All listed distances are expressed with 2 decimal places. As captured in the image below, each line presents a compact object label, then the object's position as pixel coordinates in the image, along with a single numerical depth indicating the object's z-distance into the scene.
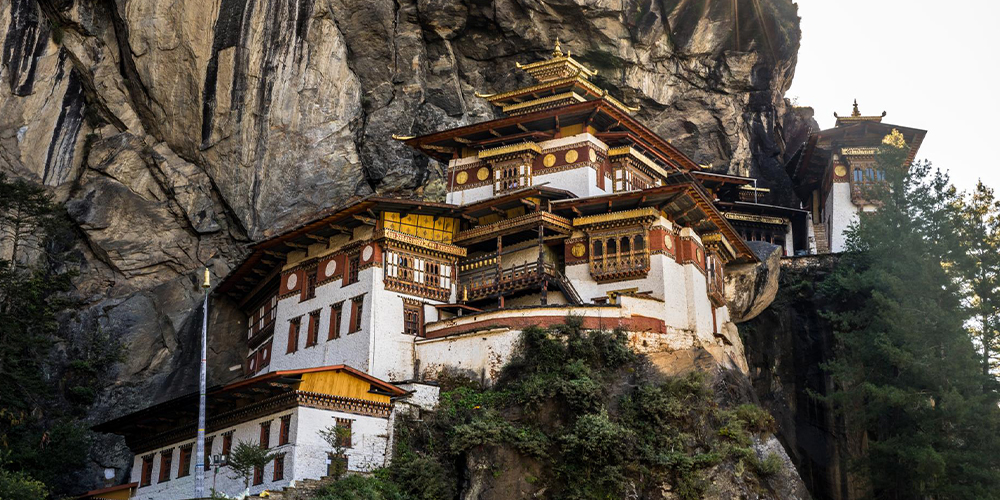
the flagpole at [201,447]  35.94
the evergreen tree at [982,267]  45.10
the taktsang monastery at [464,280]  41.00
